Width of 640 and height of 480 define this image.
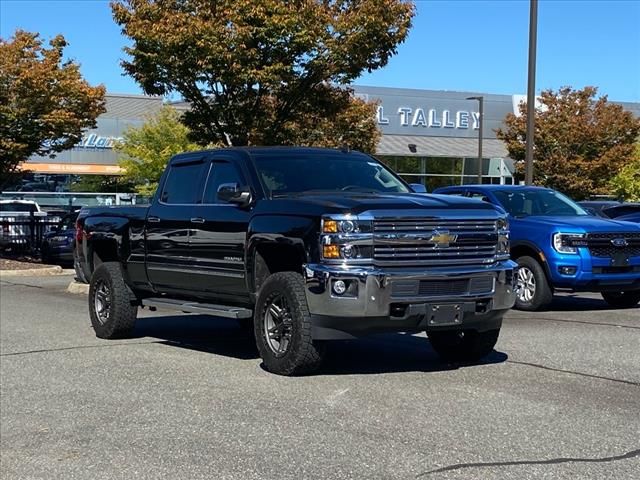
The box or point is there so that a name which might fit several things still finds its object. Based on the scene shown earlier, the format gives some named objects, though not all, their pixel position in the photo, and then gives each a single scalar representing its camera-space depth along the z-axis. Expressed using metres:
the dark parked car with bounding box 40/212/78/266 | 22.42
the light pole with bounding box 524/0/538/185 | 18.20
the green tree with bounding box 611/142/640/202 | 39.19
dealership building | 47.97
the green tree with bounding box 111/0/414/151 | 17.14
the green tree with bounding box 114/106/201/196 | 44.47
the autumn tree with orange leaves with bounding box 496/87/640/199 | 38.44
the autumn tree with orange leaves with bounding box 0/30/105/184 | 21.66
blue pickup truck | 11.74
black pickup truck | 7.02
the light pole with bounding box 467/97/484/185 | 37.14
